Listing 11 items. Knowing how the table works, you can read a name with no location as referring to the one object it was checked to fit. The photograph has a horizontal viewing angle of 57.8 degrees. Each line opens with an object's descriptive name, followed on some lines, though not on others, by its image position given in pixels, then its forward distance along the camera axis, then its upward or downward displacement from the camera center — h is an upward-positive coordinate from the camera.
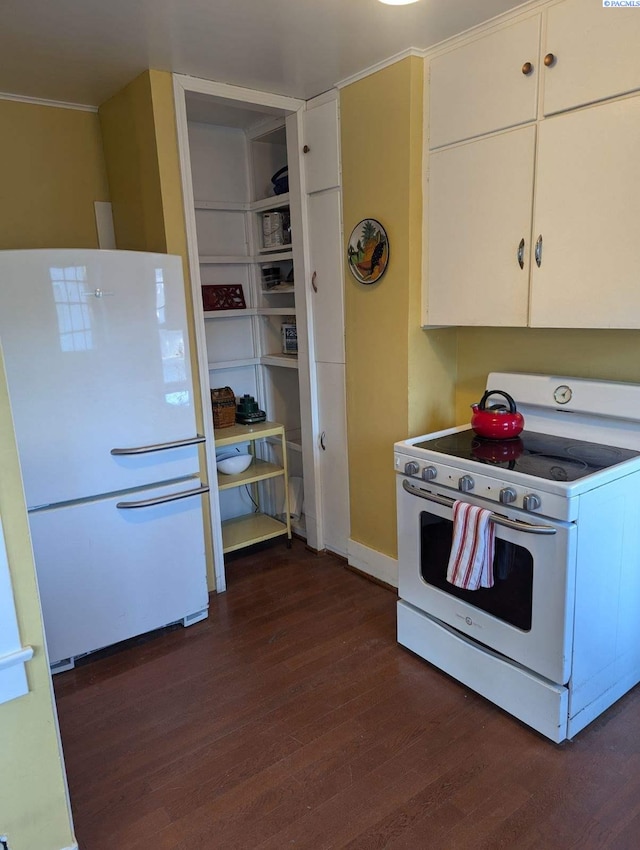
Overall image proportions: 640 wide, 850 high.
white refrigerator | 2.04 -0.44
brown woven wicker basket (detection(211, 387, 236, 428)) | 3.15 -0.50
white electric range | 1.74 -0.82
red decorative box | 3.26 +0.09
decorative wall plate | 2.51 +0.24
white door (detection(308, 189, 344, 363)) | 2.75 +0.16
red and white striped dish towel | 1.87 -0.79
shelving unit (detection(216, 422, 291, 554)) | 3.07 -0.89
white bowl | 3.16 -0.82
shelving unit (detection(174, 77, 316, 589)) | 3.01 +0.19
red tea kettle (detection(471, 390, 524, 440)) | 2.20 -0.45
